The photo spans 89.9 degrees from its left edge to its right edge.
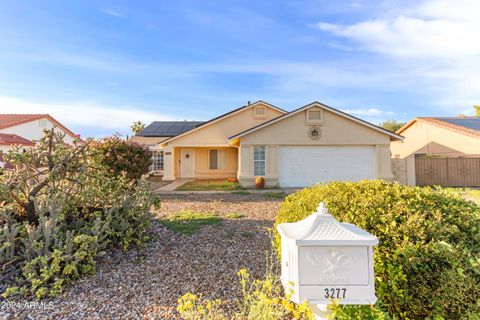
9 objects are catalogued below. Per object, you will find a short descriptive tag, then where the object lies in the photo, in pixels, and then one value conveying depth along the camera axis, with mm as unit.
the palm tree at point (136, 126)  49734
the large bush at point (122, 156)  9195
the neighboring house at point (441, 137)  17277
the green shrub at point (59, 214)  3227
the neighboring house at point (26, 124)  24516
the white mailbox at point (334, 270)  1754
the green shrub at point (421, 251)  2004
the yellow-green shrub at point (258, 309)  1877
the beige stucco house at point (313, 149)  14266
